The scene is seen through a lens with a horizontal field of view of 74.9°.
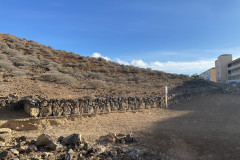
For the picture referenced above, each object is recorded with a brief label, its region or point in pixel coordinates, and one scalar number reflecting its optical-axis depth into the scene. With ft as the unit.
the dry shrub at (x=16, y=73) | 43.48
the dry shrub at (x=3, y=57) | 54.62
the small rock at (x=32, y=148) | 14.21
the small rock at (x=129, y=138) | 17.69
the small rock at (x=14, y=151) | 13.30
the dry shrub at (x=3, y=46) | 65.64
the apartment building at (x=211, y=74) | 171.96
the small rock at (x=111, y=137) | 17.43
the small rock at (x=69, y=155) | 13.35
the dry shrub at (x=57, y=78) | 45.27
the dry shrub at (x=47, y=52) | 79.43
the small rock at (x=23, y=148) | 14.01
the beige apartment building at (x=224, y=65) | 128.77
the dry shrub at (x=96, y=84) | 46.59
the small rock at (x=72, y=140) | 15.94
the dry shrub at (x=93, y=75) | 59.52
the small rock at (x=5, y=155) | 12.61
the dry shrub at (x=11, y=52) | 61.98
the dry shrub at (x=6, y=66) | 46.69
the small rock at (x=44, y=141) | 15.24
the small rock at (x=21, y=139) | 16.71
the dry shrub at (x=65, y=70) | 57.21
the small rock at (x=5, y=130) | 17.65
